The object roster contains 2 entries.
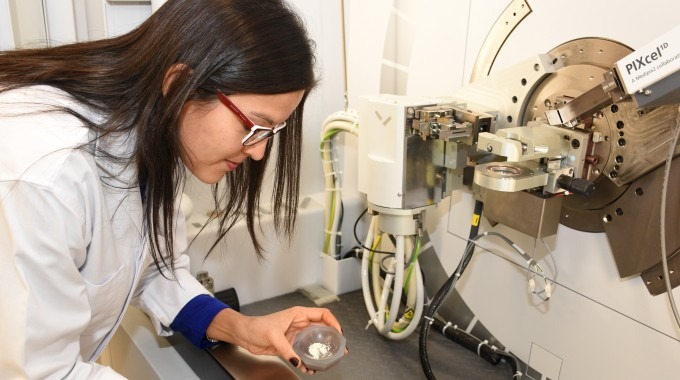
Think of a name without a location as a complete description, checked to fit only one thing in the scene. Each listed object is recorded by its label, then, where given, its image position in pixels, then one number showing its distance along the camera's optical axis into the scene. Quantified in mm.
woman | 793
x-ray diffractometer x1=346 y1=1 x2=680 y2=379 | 997
